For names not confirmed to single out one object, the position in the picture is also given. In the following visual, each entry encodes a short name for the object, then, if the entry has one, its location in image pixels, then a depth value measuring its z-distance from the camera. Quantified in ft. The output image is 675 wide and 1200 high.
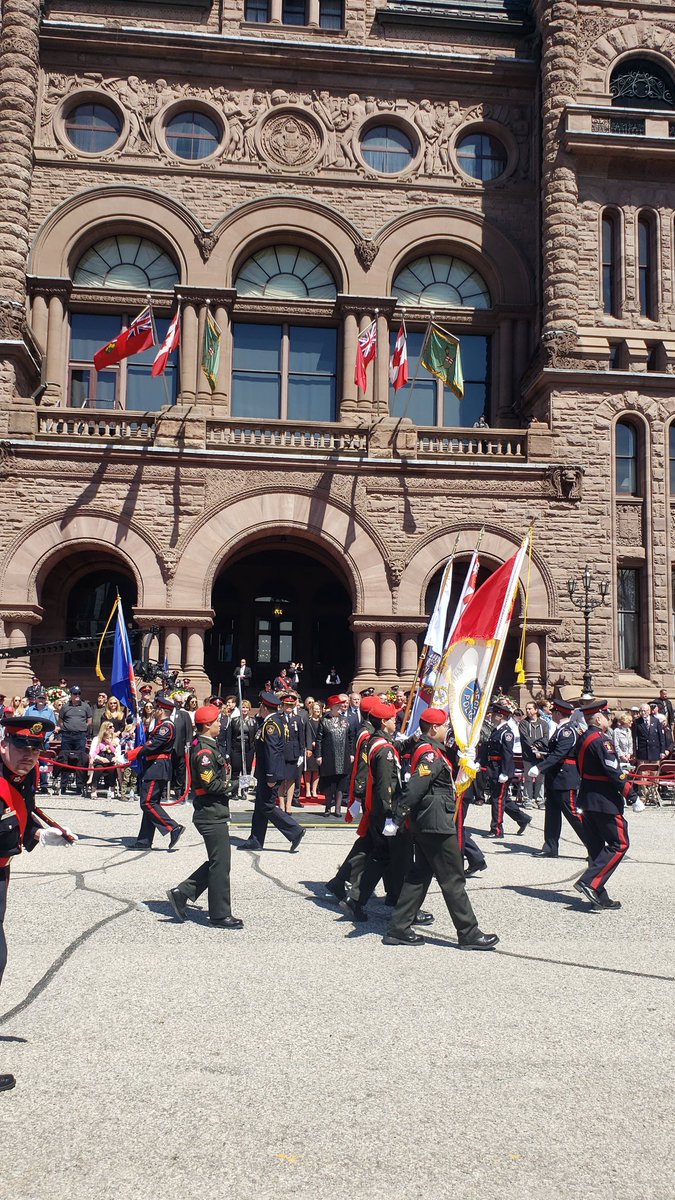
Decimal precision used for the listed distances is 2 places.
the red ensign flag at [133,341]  77.15
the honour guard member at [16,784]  18.69
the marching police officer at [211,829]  28.04
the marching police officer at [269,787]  39.06
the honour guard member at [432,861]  26.09
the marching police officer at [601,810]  30.73
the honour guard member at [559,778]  37.14
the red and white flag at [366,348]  80.48
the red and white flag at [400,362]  80.69
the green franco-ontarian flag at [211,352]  81.66
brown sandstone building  78.54
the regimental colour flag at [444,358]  80.12
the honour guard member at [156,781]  39.93
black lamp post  75.16
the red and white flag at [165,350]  78.60
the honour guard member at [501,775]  46.73
